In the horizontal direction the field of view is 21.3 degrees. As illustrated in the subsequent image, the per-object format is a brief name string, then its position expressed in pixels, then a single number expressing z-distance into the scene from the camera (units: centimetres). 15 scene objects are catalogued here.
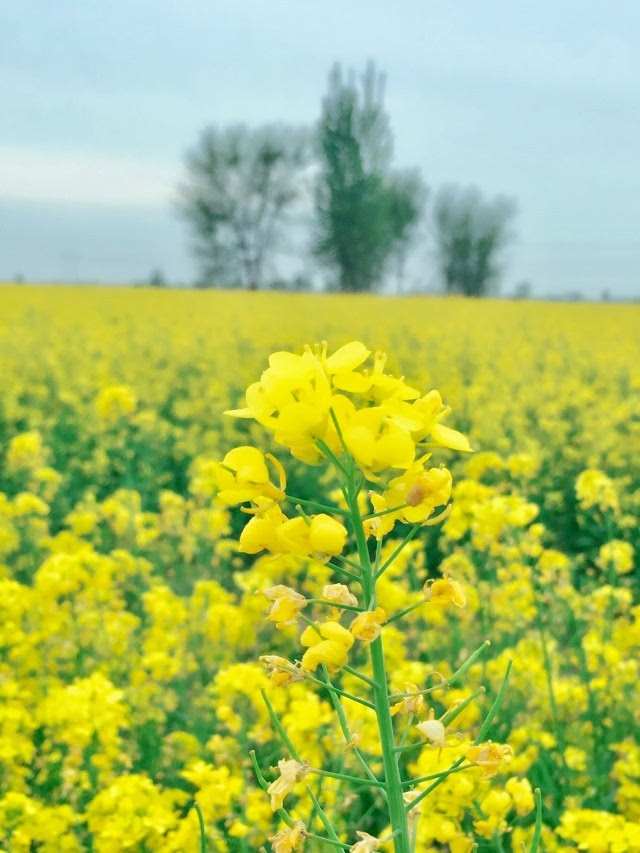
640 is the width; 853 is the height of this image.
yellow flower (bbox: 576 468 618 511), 99
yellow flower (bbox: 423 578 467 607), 47
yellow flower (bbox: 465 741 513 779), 47
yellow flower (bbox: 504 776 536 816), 59
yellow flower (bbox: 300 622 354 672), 45
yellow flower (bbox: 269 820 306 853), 46
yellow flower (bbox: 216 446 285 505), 46
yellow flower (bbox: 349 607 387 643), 44
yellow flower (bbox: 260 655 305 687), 46
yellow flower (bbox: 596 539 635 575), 99
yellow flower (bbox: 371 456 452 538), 45
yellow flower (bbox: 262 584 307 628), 46
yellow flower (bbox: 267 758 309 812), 46
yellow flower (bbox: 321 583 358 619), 47
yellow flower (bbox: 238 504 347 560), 44
